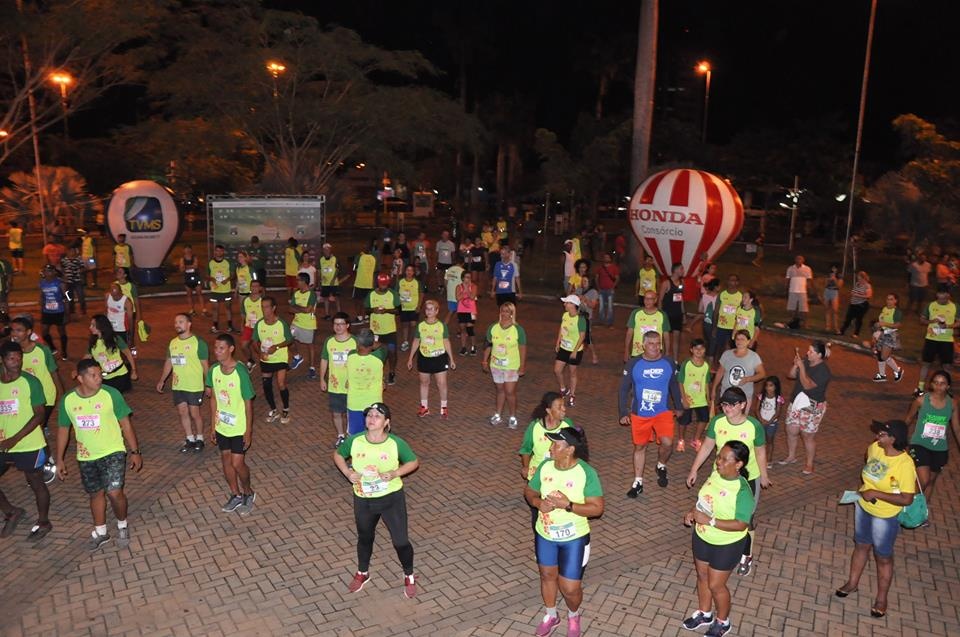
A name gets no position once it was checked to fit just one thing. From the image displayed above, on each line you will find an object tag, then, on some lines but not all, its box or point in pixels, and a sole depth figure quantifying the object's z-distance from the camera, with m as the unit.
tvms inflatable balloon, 24.44
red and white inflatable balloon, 21.56
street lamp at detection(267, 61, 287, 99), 28.97
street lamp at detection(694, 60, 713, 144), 45.70
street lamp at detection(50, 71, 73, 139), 28.27
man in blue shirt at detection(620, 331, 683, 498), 8.49
